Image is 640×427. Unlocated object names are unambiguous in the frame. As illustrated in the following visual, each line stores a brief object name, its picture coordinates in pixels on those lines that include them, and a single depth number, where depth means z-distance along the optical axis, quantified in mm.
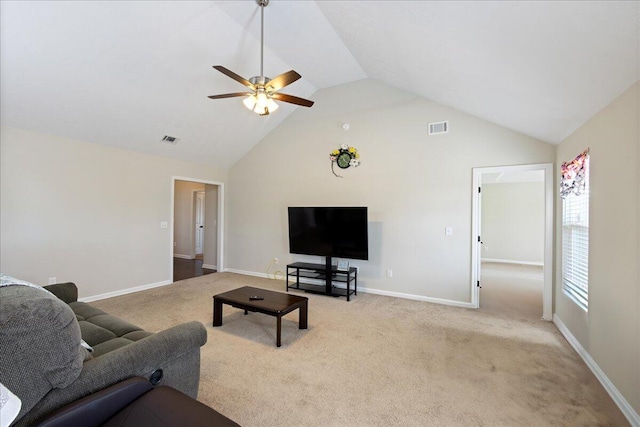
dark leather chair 1162
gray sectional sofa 1100
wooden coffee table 2943
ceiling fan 2727
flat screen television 4520
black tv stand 4660
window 2705
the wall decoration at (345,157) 4969
